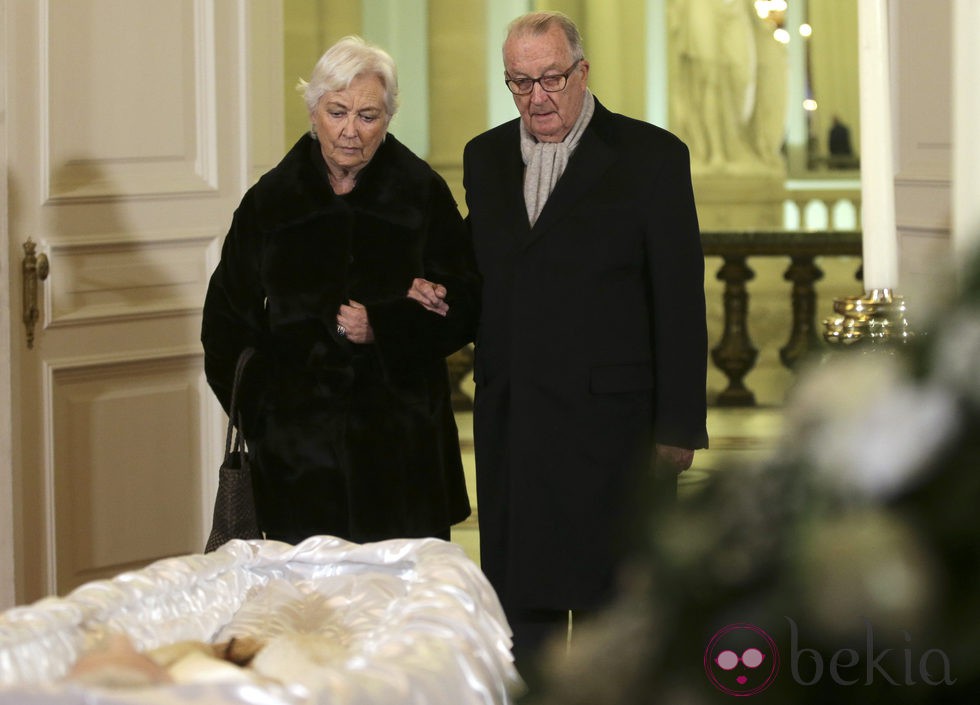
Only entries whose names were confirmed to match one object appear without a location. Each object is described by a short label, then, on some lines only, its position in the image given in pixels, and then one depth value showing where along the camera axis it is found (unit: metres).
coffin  6.98
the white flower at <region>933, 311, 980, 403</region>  2.39
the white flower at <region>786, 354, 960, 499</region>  2.37
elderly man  9.96
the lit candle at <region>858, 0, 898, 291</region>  7.52
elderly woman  9.96
